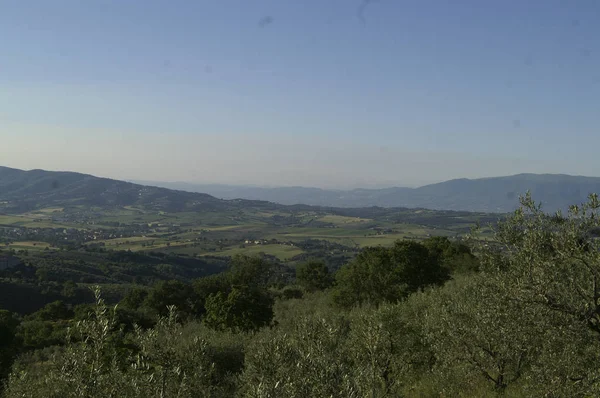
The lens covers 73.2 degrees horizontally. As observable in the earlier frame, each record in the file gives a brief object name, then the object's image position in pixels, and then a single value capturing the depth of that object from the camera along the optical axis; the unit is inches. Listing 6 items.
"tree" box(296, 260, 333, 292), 3127.5
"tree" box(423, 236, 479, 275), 2455.0
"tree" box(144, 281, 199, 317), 2561.5
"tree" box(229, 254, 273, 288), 3171.8
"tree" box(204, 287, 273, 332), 1815.9
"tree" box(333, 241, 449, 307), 2114.9
